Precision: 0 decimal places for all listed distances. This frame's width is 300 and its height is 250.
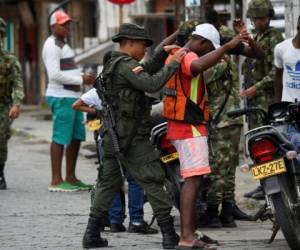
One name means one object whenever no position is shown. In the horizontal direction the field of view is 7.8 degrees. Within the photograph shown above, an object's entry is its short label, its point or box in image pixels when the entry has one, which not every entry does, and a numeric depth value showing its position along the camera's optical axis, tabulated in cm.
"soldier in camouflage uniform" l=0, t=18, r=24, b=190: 2499
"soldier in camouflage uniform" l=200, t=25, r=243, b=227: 1955
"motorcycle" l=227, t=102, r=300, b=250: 1607
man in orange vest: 1686
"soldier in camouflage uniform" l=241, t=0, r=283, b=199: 2174
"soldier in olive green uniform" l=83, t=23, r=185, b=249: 1686
